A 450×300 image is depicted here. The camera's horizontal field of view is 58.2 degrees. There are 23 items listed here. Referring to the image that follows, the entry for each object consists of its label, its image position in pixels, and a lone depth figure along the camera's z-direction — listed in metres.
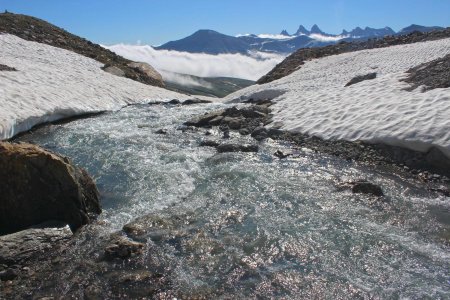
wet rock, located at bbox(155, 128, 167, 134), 19.61
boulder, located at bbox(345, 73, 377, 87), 25.11
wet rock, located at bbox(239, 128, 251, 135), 19.41
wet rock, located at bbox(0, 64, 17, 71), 26.64
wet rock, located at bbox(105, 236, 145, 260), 8.48
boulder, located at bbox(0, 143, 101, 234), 9.37
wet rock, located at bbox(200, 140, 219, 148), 17.16
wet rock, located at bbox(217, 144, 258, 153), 16.20
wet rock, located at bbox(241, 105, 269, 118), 22.38
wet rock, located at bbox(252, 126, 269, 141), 18.45
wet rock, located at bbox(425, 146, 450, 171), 13.08
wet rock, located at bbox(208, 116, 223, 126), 21.45
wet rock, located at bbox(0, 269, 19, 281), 7.77
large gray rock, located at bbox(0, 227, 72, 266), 8.27
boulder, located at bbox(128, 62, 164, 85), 40.97
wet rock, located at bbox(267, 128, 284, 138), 18.89
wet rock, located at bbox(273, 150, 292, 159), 15.54
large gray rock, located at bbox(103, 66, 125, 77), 36.25
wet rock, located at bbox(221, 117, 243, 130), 20.54
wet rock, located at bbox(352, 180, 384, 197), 11.65
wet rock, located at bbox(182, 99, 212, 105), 30.27
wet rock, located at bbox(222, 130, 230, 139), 18.67
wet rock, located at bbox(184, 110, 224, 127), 21.51
